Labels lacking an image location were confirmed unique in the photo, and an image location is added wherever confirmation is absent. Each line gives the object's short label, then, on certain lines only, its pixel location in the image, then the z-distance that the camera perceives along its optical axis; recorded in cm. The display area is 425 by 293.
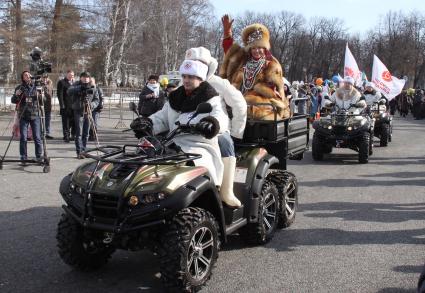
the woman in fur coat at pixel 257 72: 663
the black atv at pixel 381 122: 1478
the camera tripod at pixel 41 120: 956
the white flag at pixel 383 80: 1792
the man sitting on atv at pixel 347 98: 1253
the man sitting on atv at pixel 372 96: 1534
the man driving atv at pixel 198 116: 463
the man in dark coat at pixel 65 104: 1416
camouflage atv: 396
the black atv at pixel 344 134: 1167
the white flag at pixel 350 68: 1803
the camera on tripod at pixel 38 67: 981
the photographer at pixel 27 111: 995
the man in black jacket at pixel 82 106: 1130
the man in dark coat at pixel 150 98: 1292
